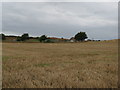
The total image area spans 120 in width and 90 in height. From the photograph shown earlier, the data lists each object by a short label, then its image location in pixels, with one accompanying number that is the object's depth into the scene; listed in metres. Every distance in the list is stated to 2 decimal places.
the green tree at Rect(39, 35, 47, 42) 72.02
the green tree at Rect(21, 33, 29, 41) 69.82
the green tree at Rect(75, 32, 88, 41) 72.26
